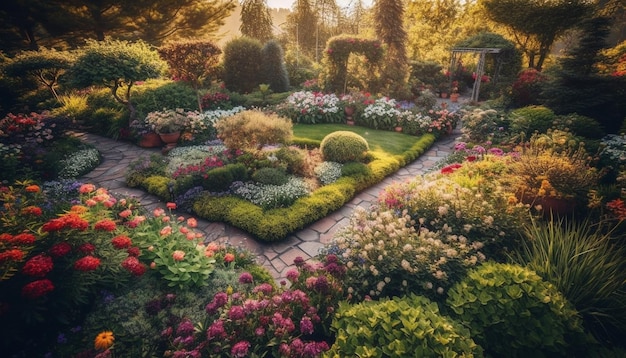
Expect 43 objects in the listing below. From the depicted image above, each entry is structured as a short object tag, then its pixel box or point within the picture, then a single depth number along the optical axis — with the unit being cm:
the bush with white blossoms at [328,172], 762
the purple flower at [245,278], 341
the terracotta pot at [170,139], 997
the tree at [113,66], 899
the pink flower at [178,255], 352
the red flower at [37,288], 256
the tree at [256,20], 2295
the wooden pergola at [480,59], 1534
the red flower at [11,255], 264
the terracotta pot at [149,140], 1010
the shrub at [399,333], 236
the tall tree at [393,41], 1555
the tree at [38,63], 1106
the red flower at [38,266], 268
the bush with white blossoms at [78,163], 776
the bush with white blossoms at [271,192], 625
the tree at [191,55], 1104
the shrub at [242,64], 1578
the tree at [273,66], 1622
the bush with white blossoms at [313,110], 1273
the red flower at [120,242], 336
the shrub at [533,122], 870
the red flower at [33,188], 390
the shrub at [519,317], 271
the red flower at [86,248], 313
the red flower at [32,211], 338
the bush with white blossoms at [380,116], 1215
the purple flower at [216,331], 276
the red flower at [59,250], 293
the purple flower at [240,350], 259
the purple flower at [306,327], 288
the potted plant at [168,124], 981
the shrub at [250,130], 787
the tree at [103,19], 1769
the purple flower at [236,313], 288
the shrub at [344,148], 838
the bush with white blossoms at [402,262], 339
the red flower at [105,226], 343
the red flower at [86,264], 287
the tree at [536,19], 1598
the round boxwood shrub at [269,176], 702
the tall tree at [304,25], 2473
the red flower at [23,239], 285
